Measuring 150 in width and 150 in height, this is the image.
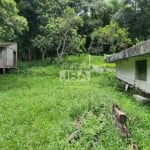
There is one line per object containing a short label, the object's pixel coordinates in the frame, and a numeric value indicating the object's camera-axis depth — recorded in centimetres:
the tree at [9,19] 810
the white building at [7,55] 1116
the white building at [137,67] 478
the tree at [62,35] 1293
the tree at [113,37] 1509
